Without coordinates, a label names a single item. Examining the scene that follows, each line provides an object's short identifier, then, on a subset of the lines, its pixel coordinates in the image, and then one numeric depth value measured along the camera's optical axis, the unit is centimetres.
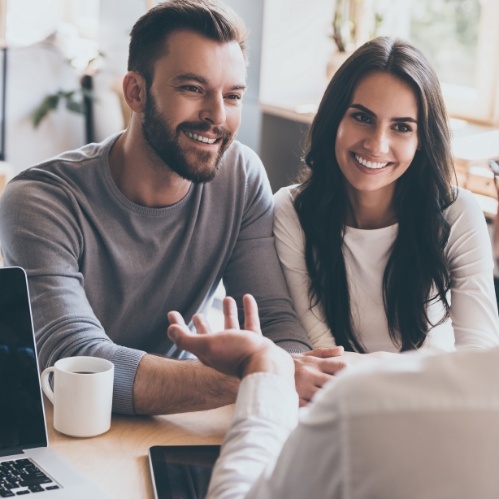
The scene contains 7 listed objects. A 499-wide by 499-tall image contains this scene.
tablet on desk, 152
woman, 205
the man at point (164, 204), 191
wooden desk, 155
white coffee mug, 164
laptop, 159
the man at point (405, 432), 109
